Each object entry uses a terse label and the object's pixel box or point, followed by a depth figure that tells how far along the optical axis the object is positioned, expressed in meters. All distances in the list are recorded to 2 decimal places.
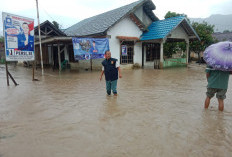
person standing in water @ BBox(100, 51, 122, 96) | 5.46
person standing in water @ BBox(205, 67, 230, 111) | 3.92
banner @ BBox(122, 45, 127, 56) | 14.44
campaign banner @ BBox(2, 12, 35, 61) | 7.07
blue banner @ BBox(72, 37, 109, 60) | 11.35
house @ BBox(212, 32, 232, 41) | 31.23
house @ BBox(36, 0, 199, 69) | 13.75
